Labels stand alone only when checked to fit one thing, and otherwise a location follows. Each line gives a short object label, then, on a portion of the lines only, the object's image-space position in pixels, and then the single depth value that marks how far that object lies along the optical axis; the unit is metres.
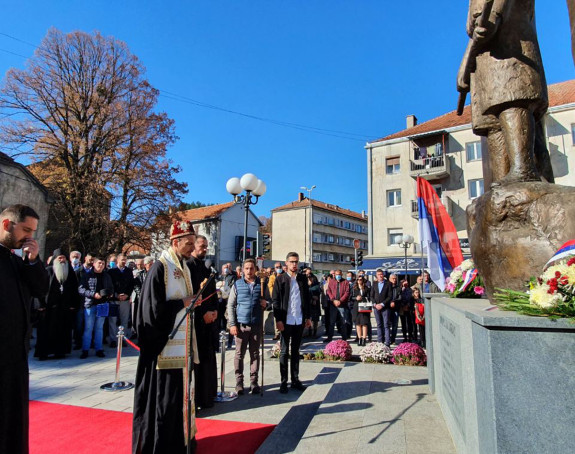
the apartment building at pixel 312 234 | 52.66
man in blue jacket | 5.92
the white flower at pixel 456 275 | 4.14
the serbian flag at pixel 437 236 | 6.16
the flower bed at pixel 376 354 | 6.90
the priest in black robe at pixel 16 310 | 2.61
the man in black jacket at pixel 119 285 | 9.11
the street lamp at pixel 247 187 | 10.35
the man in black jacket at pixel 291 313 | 5.88
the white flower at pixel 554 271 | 2.06
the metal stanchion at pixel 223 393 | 5.45
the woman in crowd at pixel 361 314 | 10.53
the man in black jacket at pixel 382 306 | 10.09
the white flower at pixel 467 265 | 4.07
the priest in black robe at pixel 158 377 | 3.35
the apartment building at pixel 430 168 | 25.19
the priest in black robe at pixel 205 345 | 4.62
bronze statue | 3.57
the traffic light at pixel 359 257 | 20.00
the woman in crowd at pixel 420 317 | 9.77
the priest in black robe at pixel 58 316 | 7.89
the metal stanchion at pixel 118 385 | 5.79
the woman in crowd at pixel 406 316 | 10.77
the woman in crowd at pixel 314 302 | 11.65
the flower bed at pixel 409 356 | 6.59
